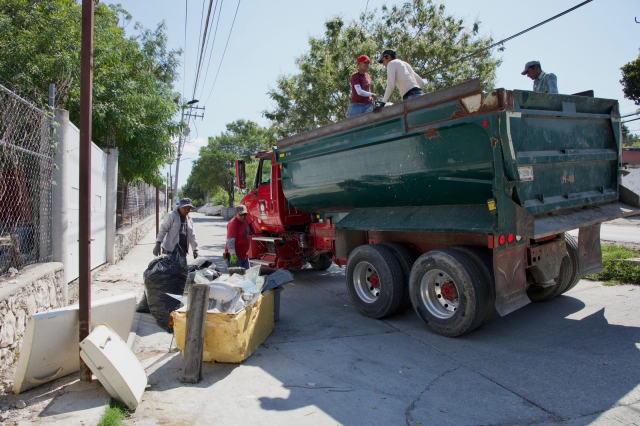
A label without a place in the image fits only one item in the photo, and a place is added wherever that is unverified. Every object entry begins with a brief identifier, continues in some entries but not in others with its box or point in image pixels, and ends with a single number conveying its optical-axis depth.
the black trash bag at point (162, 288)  5.68
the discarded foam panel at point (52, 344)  3.60
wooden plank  4.02
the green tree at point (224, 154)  48.72
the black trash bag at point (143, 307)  6.14
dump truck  4.60
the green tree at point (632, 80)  19.66
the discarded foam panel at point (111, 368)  3.40
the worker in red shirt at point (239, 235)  7.11
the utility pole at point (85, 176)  3.77
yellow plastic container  4.29
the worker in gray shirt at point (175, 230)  6.36
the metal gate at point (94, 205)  6.13
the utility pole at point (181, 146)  30.67
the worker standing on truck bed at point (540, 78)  5.84
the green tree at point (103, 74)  9.11
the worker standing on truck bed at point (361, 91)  7.12
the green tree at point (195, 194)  89.29
